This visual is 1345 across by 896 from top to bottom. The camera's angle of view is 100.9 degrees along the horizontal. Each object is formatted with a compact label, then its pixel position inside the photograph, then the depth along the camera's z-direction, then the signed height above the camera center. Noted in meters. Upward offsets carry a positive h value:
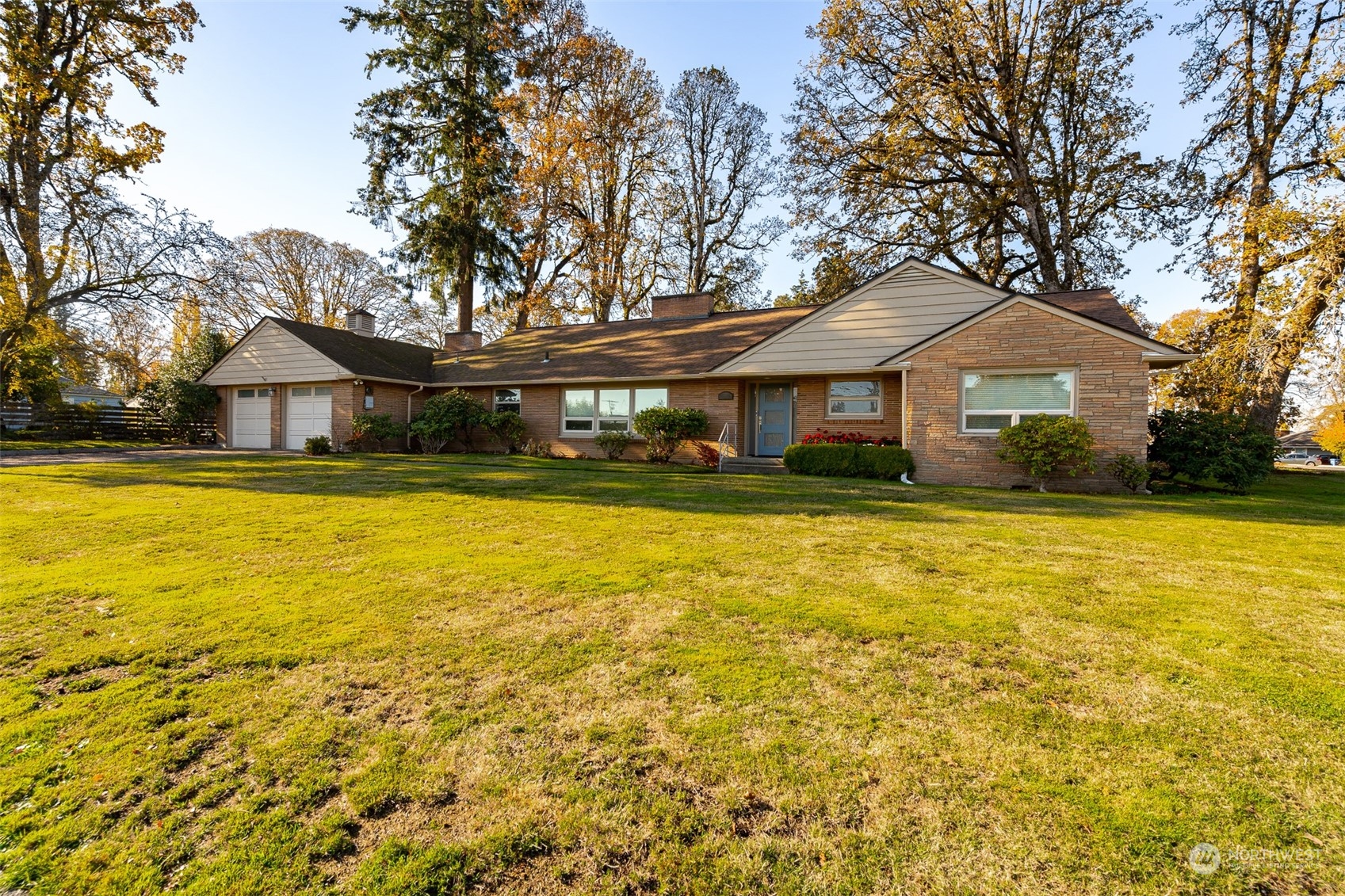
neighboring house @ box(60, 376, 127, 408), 31.26 +2.43
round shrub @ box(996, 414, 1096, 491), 10.18 -0.14
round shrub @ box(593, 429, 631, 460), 16.12 -0.14
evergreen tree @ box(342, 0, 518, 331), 22.91 +12.91
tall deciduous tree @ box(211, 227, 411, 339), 32.34 +9.46
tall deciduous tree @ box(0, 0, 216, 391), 15.73 +7.51
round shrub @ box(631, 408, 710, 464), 14.88 +0.27
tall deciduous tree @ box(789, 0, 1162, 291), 18.48 +10.93
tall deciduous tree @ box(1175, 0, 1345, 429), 11.30 +6.00
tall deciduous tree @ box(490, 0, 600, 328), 23.27 +13.33
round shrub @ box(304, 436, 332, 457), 17.39 -0.33
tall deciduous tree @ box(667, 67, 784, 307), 25.31 +11.64
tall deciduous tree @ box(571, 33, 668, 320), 24.30 +11.74
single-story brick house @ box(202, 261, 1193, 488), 10.88 +1.72
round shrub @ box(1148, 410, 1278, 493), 10.64 -0.14
